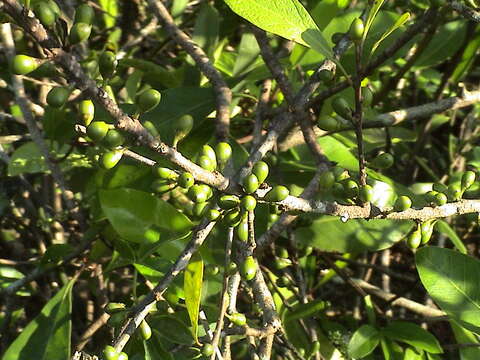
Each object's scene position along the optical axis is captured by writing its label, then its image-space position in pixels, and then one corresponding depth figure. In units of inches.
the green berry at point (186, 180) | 32.5
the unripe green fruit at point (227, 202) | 33.9
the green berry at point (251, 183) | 33.5
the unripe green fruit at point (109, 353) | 35.8
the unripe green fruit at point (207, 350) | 38.0
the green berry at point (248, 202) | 33.6
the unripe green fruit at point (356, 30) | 32.4
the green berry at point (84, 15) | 30.7
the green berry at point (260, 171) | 34.1
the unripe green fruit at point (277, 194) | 33.6
